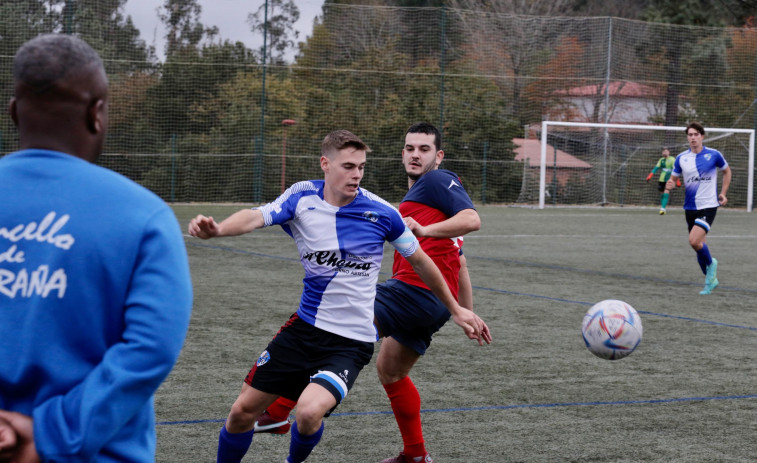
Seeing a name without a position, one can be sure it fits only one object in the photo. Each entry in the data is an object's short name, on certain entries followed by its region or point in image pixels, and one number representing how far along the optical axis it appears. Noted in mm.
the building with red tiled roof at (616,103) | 30141
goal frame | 26938
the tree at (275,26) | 25219
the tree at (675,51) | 31234
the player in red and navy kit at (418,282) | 4266
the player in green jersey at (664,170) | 26797
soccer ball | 5035
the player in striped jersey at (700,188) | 10719
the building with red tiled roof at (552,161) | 29703
